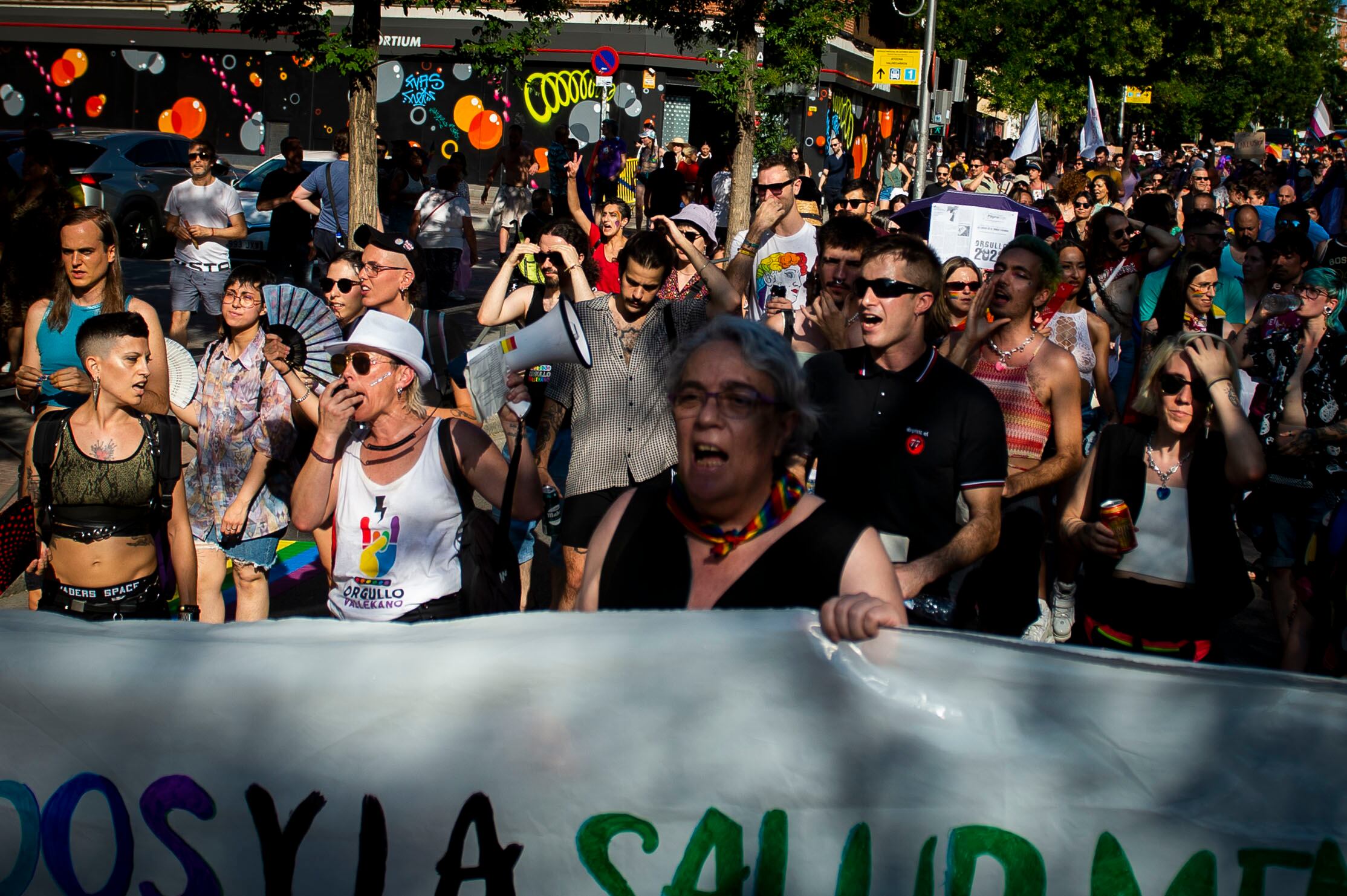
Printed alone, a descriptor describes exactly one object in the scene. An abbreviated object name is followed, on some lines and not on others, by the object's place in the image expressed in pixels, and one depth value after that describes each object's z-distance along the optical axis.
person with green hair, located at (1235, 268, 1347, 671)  5.43
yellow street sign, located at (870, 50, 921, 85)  19.23
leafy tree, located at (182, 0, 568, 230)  11.24
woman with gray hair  2.82
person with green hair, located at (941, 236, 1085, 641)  4.48
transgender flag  33.19
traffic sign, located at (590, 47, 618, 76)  20.95
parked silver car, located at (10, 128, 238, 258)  17.45
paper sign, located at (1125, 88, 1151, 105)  44.97
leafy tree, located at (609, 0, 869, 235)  14.55
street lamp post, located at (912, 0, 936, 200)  16.58
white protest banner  2.54
